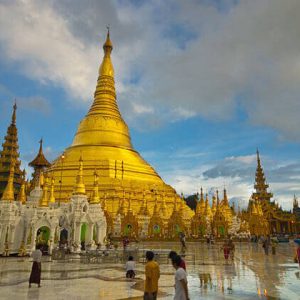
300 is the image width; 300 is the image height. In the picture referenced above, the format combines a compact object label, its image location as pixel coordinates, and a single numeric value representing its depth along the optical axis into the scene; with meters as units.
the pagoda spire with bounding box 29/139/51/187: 37.41
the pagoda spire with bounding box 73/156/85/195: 28.25
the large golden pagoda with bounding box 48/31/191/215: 44.72
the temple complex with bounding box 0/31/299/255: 25.25
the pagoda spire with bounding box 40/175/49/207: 25.22
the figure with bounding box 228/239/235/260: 19.73
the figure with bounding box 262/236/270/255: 23.79
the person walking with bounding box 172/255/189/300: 5.56
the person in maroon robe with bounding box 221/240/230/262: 18.25
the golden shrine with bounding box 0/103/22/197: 42.81
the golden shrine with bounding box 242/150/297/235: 47.56
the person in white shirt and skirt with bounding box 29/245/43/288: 10.31
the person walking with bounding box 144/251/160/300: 6.26
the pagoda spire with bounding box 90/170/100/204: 30.09
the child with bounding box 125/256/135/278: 12.22
